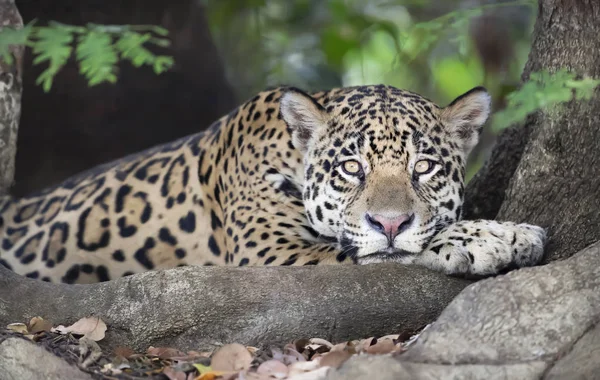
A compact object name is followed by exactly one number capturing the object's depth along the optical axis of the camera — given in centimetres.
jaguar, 1237
